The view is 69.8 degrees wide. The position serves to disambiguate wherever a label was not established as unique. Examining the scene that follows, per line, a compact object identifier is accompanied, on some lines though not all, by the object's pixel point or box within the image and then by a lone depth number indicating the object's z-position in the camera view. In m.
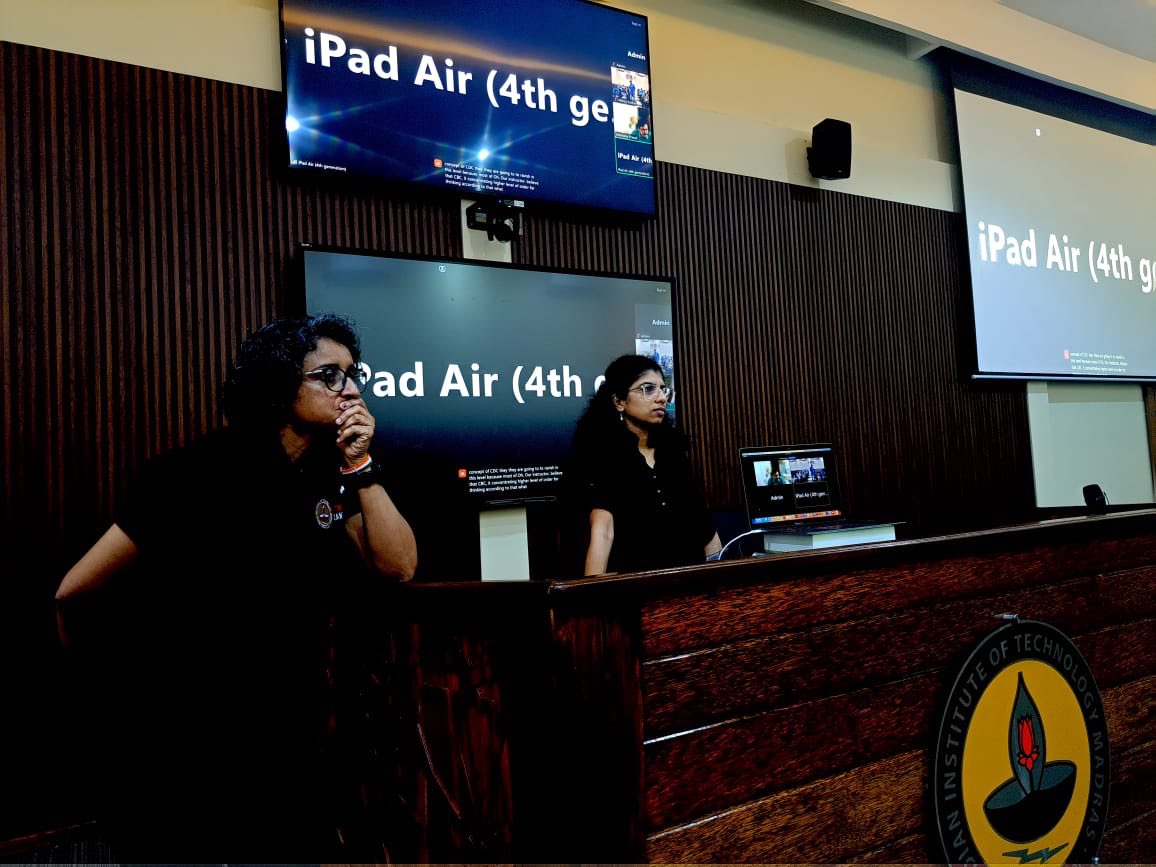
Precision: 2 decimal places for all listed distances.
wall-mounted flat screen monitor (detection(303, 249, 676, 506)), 2.90
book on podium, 2.29
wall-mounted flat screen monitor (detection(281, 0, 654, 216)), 2.87
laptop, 2.48
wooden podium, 1.16
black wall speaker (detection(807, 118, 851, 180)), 4.11
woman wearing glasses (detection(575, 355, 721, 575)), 2.68
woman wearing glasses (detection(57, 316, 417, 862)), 1.54
